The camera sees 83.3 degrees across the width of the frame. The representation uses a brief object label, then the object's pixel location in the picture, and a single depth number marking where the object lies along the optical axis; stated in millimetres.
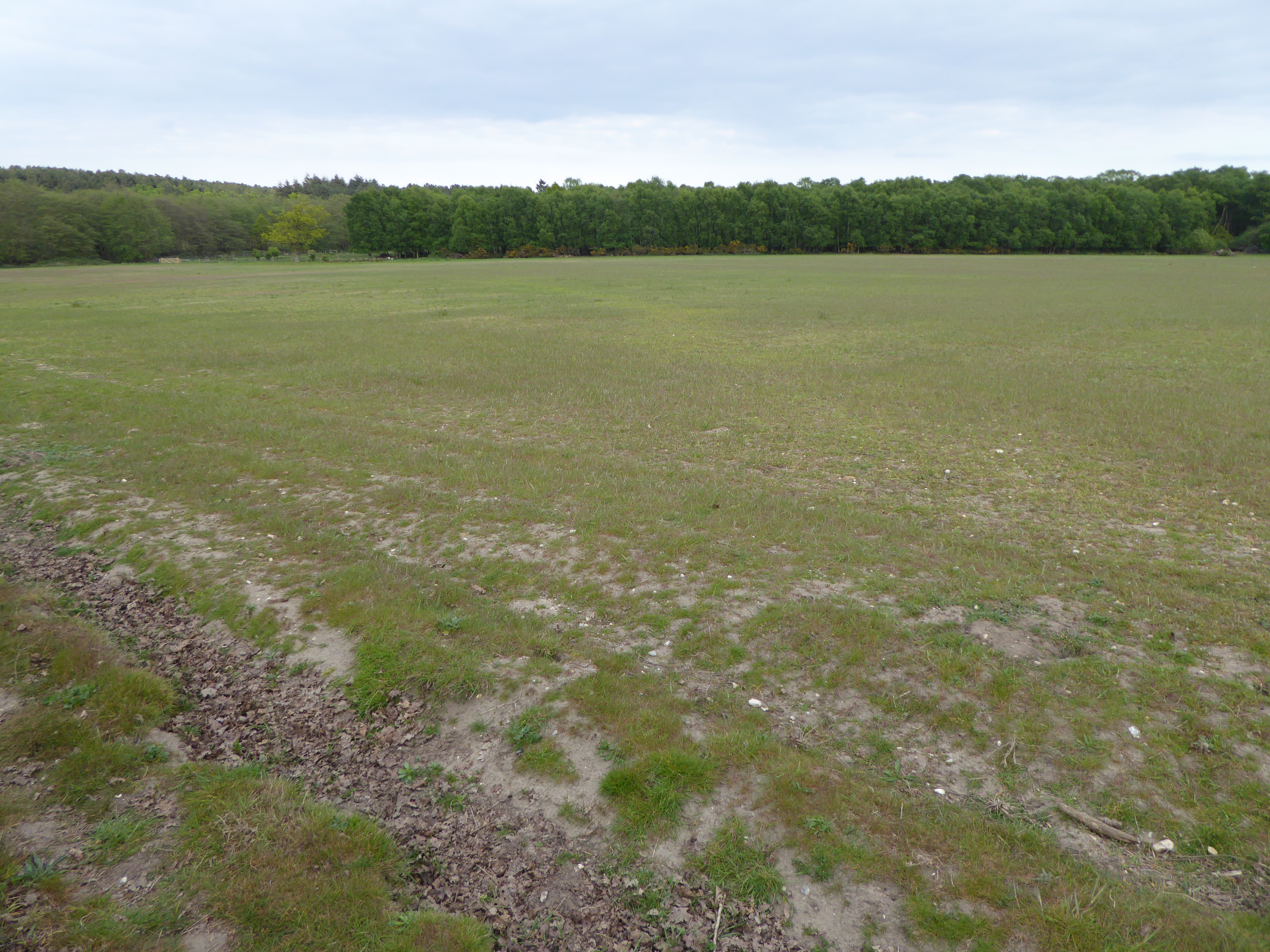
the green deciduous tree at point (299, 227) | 118750
